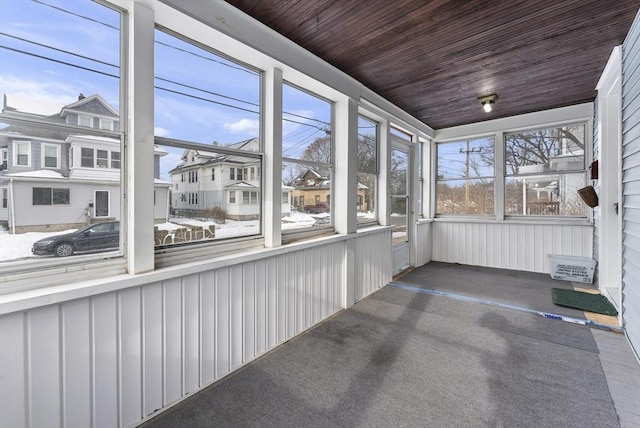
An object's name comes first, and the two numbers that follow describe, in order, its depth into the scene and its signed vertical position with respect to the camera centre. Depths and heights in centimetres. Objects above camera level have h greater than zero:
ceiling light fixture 376 +149
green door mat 309 -106
